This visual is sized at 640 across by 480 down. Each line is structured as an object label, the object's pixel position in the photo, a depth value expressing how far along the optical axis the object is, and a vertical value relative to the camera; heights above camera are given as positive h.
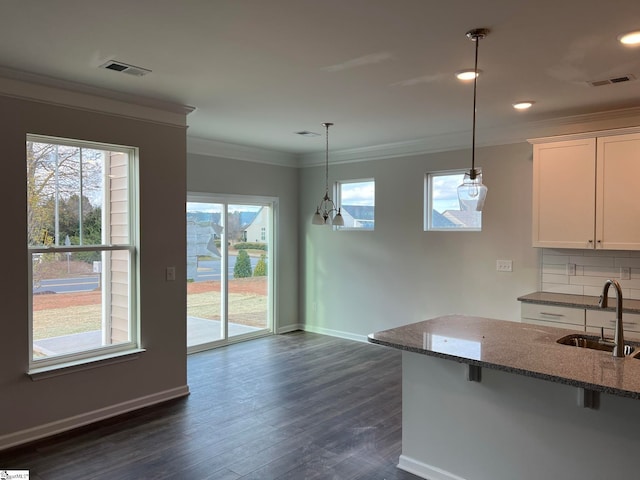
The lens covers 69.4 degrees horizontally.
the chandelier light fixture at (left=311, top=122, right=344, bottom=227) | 6.37 +0.38
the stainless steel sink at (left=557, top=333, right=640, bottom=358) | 2.74 -0.66
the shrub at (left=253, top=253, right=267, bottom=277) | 6.46 -0.52
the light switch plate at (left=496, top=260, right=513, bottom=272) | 4.86 -0.36
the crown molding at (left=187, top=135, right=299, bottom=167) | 5.55 +1.03
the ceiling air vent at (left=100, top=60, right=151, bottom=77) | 2.99 +1.08
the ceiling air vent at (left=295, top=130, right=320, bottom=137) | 5.11 +1.10
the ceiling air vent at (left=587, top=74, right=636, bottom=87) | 3.18 +1.07
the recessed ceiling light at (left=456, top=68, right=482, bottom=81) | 3.06 +1.06
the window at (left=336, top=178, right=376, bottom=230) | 6.15 +0.39
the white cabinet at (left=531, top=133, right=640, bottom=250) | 3.85 +0.34
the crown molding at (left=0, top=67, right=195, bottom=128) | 3.17 +1.01
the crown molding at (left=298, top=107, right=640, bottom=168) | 4.04 +1.01
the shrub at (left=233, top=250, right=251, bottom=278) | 6.19 -0.47
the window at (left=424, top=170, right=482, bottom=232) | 5.25 +0.29
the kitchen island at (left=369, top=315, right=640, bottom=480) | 2.15 -0.92
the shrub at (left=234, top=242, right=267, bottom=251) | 6.22 -0.20
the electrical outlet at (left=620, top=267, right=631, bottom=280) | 4.15 -0.37
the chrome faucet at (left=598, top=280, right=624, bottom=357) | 2.25 -0.49
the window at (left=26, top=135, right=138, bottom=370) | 3.44 -0.15
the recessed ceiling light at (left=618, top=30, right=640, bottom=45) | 2.47 +1.06
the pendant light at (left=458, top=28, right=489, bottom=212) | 2.58 +0.24
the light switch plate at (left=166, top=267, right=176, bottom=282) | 4.09 -0.39
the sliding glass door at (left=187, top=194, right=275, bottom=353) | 5.72 -0.50
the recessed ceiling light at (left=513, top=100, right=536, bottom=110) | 3.84 +1.07
